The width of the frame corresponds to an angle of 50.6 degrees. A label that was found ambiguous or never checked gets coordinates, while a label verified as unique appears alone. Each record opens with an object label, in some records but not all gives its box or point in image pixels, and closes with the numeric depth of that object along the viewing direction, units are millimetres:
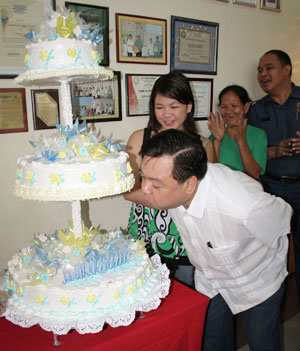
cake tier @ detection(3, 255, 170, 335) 950
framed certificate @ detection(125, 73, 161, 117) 2139
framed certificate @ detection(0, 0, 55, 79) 1621
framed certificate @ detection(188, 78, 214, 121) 2537
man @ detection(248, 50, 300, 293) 2477
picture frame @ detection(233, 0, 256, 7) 2665
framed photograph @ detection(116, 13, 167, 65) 2047
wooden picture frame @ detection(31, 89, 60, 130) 1777
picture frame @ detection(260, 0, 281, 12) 2848
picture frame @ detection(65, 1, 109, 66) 1837
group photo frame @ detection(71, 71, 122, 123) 1946
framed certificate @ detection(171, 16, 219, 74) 2334
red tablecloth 1010
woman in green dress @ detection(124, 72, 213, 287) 1600
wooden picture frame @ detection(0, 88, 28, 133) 1679
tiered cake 986
